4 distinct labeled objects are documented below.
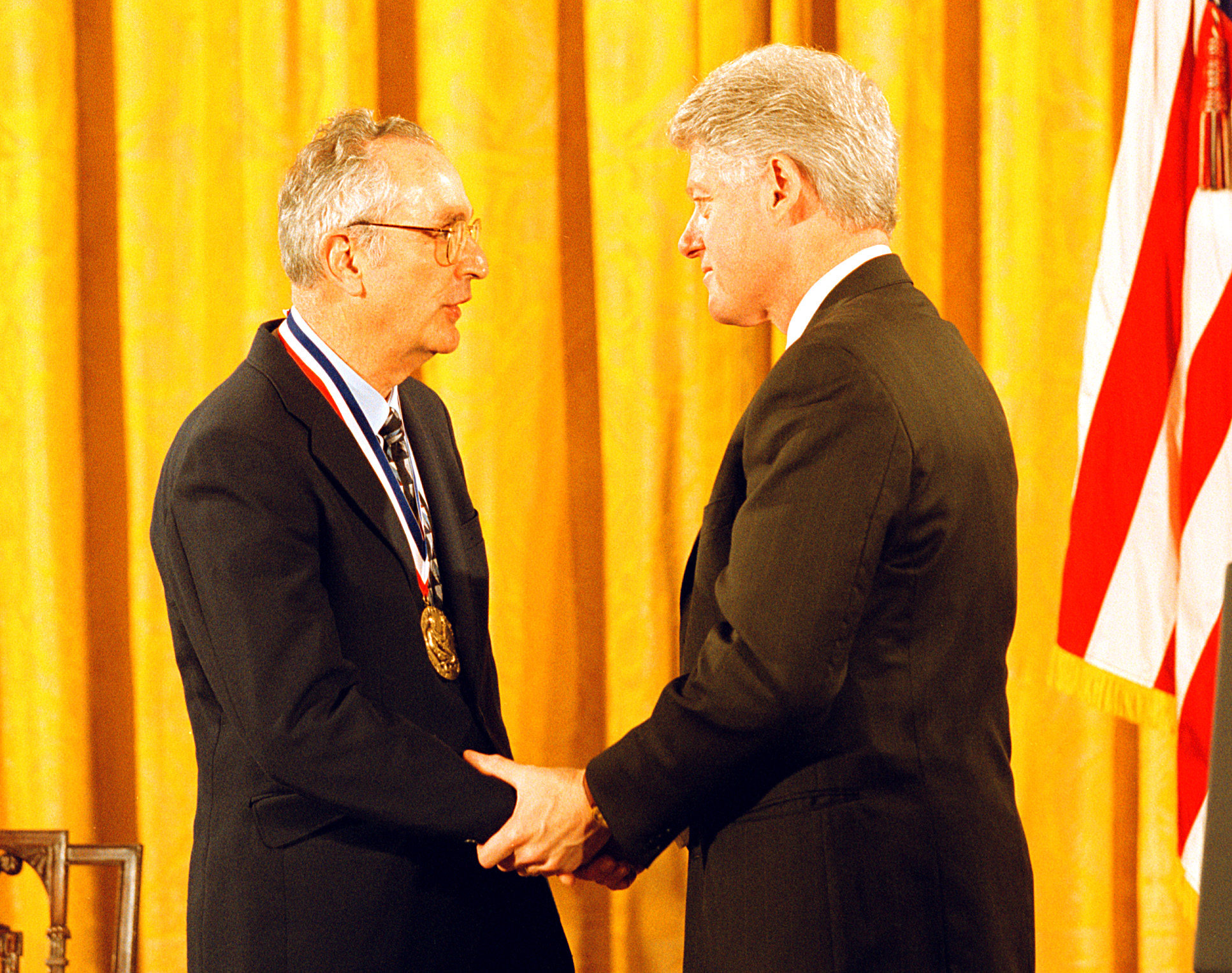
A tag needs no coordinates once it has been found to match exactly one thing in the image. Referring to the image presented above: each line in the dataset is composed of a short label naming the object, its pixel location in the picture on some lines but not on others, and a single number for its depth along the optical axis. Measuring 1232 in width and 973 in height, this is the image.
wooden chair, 6.51
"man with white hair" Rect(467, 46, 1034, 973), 6.07
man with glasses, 6.18
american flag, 6.55
